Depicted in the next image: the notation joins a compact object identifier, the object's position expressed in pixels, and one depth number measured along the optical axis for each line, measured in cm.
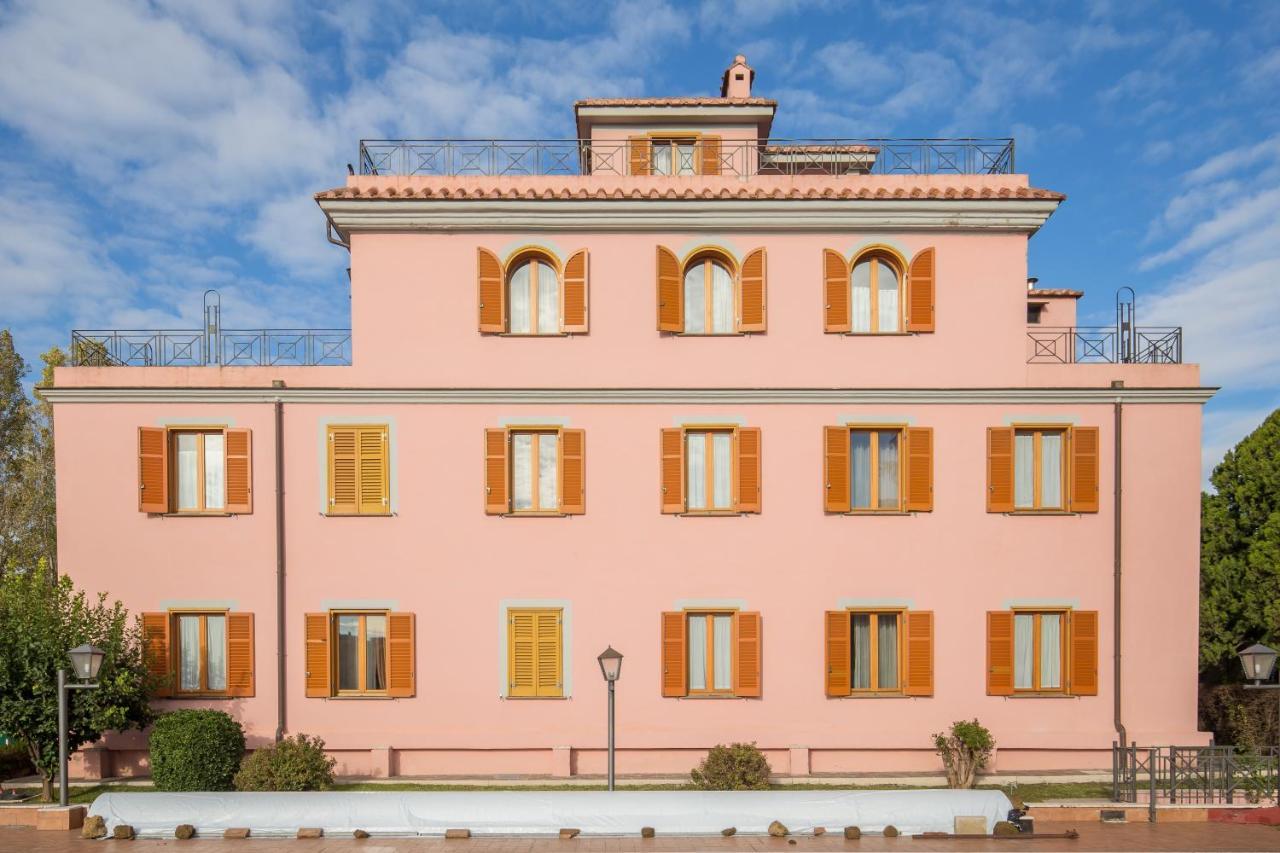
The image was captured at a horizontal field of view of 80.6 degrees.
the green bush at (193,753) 1257
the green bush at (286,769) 1246
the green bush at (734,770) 1284
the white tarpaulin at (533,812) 1141
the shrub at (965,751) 1353
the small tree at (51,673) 1268
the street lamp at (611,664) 1213
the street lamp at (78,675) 1170
